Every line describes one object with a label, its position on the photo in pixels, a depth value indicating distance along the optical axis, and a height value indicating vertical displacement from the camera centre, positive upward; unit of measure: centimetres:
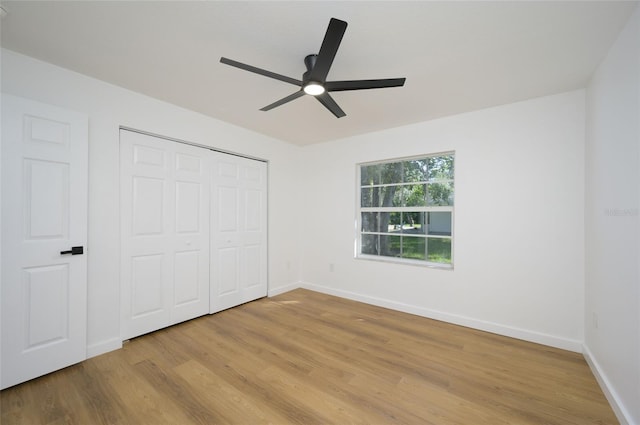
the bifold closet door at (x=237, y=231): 343 -27
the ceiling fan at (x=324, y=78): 142 +96
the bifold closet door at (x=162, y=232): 265 -23
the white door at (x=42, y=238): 192 -22
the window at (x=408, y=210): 335 +5
